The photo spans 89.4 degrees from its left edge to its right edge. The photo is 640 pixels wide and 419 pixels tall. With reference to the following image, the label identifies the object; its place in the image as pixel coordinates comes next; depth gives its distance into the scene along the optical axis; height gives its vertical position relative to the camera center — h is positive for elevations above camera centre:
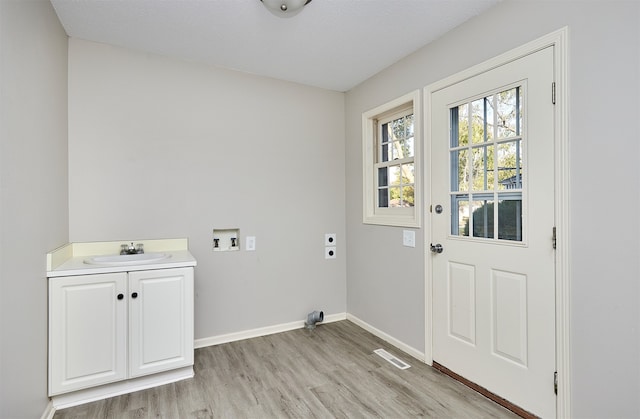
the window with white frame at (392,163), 2.66 +0.43
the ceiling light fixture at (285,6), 1.95 +1.25
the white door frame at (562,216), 1.66 -0.05
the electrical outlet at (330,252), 3.46 -0.47
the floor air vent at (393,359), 2.48 -1.21
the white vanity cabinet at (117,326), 1.94 -0.74
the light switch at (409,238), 2.64 -0.25
